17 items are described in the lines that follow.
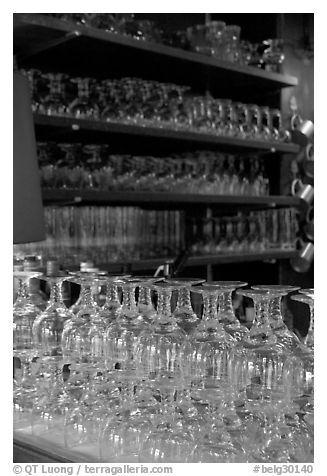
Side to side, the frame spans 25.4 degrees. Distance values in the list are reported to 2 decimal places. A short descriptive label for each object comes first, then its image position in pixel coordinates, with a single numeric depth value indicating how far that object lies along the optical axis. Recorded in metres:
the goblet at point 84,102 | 3.02
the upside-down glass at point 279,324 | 1.21
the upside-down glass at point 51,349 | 1.40
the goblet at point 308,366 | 1.18
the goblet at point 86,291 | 1.37
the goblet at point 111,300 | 1.36
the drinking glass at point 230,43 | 3.72
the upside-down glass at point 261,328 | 1.18
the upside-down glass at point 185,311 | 1.29
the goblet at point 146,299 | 1.32
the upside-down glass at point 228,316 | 1.25
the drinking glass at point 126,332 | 1.29
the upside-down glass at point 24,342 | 1.43
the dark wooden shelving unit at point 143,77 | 2.88
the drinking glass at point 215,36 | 3.64
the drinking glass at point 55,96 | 2.94
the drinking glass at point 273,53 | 4.07
